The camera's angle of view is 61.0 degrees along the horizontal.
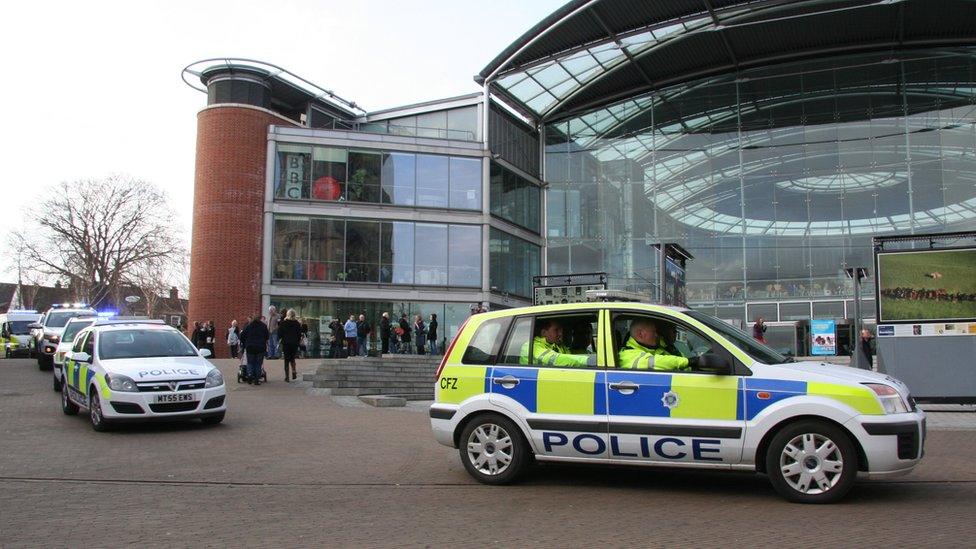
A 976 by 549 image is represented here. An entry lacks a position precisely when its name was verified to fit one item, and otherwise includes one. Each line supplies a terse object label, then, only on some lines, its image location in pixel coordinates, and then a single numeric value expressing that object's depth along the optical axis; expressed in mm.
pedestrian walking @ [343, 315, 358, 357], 27656
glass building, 31219
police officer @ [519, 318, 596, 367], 7574
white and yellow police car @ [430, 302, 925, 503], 6527
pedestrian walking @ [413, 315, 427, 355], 29500
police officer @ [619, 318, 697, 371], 7137
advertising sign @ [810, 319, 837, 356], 29094
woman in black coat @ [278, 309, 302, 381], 18781
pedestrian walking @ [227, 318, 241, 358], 29000
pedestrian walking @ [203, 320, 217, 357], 29625
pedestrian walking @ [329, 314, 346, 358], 29578
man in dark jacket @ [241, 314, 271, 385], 17859
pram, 19047
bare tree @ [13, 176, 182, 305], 56000
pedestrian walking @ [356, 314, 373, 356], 28312
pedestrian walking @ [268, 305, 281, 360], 28638
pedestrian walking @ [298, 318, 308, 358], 32331
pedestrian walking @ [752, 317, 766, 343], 27172
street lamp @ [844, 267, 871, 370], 15133
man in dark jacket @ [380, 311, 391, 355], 27845
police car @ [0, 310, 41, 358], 35656
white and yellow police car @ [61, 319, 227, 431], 11172
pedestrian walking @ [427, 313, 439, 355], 29503
